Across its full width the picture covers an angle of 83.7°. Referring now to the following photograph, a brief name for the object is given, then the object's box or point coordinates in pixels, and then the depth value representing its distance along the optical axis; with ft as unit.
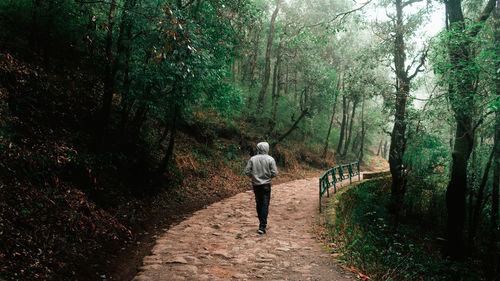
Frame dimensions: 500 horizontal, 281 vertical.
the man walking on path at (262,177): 20.85
